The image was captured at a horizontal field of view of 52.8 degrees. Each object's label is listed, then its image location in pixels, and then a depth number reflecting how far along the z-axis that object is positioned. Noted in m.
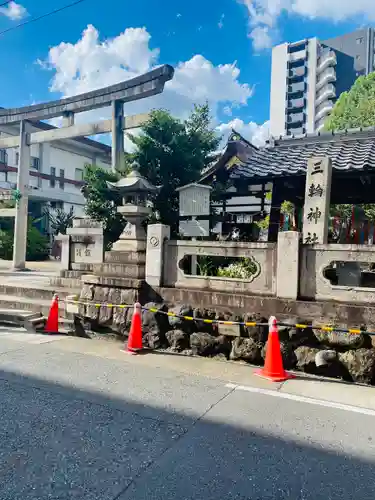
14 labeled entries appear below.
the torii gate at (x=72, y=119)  14.08
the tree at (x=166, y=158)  13.08
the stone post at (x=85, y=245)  11.13
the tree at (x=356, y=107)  20.55
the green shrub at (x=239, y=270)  8.21
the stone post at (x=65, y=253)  11.46
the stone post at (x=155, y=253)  8.09
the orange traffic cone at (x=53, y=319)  8.56
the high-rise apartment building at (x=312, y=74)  68.19
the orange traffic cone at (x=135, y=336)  7.10
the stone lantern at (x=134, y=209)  8.95
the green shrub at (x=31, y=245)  24.16
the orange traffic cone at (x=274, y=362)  5.75
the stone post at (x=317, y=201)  7.78
